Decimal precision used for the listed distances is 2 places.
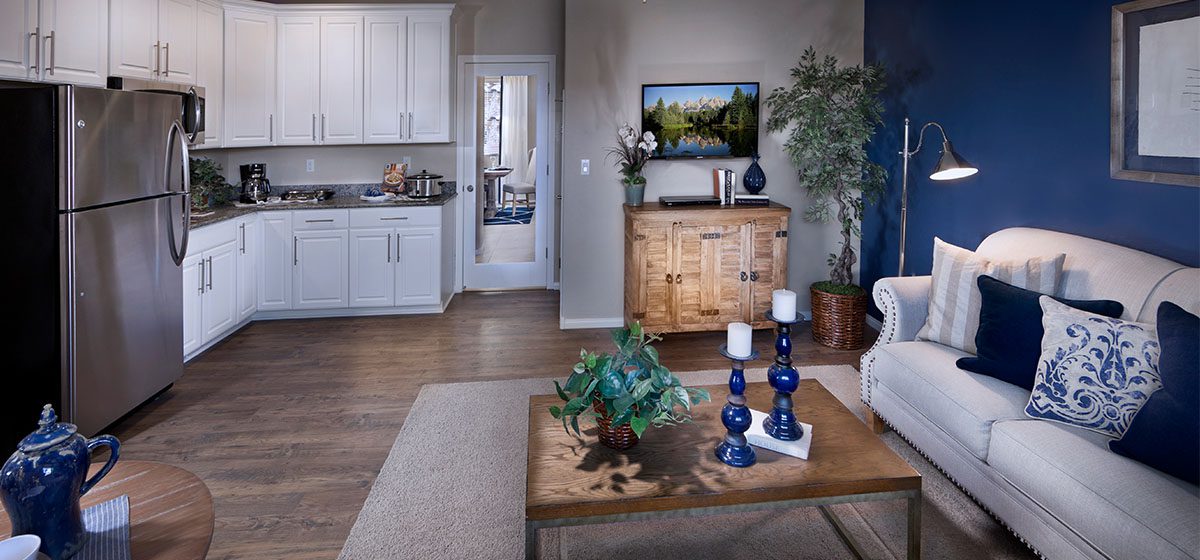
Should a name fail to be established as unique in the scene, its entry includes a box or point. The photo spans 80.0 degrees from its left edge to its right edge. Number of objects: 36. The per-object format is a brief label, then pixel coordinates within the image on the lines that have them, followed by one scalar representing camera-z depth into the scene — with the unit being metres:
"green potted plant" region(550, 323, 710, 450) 2.02
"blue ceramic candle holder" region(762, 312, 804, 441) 2.16
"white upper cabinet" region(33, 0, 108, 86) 3.30
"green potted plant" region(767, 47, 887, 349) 4.52
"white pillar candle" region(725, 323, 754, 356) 1.96
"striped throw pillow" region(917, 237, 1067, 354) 2.75
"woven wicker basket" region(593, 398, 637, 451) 2.11
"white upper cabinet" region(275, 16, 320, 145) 5.54
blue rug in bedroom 6.64
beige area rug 2.34
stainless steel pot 5.86
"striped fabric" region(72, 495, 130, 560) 1.31
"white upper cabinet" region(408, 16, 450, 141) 5.62
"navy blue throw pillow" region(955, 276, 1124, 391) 2.56
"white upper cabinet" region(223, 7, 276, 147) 5.29
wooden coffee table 1.86
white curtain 6.41
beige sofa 1.82
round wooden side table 1.34
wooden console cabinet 4.77
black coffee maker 5.59
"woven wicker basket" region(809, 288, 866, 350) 4.66
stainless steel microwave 4.02
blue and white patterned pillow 2.17
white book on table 2.10
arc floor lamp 3.41
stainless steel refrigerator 2.88
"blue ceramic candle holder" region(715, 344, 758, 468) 2.02
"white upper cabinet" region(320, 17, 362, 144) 5.57
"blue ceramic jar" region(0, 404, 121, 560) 1.21
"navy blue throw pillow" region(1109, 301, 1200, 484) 1.89
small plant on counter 4.93
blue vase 5.11
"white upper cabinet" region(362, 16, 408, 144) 5.59
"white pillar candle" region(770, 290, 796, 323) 2.03
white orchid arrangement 4.96
